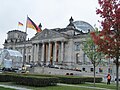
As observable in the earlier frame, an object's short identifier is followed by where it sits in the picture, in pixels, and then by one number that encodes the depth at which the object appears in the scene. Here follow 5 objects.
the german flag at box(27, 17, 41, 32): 62.03
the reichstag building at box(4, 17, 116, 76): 92.91
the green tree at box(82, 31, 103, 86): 34.75
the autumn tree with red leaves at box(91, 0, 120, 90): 20.12
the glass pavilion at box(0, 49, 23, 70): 55.41
